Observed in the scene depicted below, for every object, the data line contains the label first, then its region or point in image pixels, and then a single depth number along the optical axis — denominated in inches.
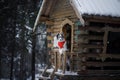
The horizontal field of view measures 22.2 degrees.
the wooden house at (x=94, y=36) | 559.5
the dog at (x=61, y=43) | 571.9
